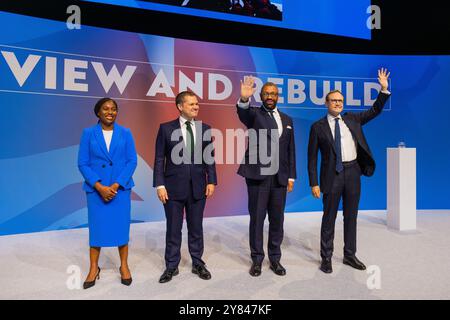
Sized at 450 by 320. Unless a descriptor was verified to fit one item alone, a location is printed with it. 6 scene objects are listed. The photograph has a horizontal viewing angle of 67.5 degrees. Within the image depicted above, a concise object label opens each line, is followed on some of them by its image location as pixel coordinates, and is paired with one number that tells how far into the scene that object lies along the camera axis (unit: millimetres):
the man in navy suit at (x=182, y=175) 2738
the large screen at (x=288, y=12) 5410
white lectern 4742
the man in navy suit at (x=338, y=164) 2998
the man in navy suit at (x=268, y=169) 2865
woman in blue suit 2564
